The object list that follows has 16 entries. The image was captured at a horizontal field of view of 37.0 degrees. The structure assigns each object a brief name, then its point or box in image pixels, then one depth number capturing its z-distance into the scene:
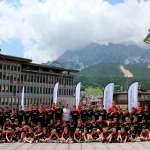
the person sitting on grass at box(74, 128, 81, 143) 13.95
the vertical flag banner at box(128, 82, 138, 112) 15.46
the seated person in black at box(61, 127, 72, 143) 13.96
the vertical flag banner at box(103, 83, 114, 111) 15.78
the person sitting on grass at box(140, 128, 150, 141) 14.15
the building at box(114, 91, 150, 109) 48.57
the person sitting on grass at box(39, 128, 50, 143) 14.17
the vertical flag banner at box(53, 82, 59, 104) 18.36
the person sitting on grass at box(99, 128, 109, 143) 13.92
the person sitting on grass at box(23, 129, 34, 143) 14.00
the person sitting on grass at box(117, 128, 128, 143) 13.87
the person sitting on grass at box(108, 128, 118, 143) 13.86
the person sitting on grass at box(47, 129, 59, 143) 14.21
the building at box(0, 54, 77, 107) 55.49
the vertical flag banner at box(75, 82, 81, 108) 17.14
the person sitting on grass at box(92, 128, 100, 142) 14.11
